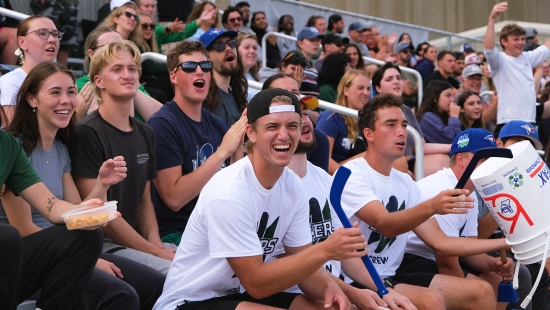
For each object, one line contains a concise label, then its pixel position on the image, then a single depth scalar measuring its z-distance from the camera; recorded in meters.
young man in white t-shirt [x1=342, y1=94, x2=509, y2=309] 4.06
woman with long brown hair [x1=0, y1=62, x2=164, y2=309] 3.41
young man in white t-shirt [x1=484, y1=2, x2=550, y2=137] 8.15
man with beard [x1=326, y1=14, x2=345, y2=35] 11.36
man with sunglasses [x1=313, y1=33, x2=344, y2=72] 9.13
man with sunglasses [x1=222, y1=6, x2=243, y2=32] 8.95
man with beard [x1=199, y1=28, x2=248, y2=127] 5.26
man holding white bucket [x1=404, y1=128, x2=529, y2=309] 4.54
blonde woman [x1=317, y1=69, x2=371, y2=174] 5.83
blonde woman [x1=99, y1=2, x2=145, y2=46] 6.52
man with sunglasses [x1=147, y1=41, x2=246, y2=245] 4.13
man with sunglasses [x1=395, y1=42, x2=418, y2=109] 8.94
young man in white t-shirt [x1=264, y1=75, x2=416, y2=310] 3.91
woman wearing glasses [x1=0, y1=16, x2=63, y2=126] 4.83
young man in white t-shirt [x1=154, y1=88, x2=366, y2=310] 3.02
